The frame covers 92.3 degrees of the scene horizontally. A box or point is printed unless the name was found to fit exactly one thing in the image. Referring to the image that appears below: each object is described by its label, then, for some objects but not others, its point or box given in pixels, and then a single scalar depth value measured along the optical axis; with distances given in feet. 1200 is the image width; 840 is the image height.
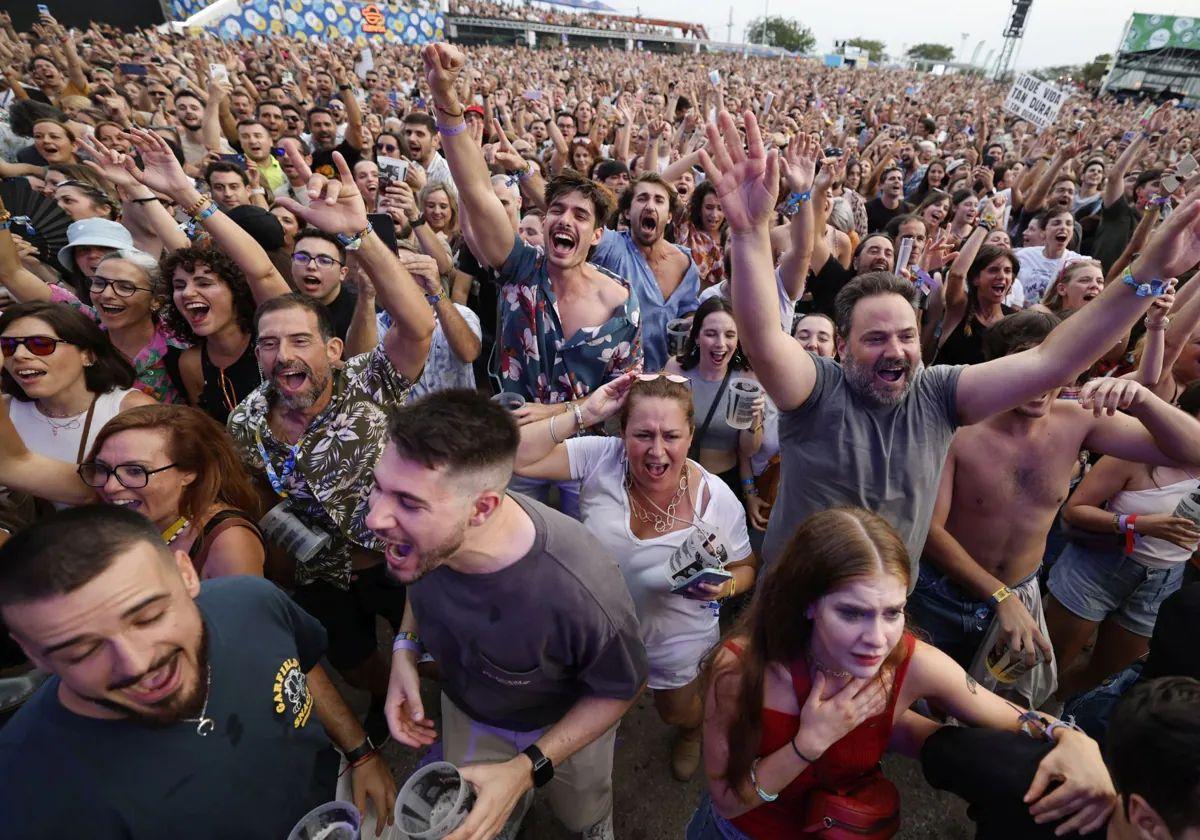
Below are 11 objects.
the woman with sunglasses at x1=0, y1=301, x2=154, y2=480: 7.46
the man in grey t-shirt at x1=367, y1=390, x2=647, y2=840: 4.82
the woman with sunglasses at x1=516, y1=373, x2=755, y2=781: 7.50
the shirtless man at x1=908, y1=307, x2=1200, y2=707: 7.27
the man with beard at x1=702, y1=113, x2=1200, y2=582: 6.09
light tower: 99.71
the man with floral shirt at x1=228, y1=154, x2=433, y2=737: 7.29
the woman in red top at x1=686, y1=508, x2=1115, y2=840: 4.86
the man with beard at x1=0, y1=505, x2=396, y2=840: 3.75
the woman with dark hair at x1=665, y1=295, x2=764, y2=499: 10.03
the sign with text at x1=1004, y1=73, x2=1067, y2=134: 27.55
